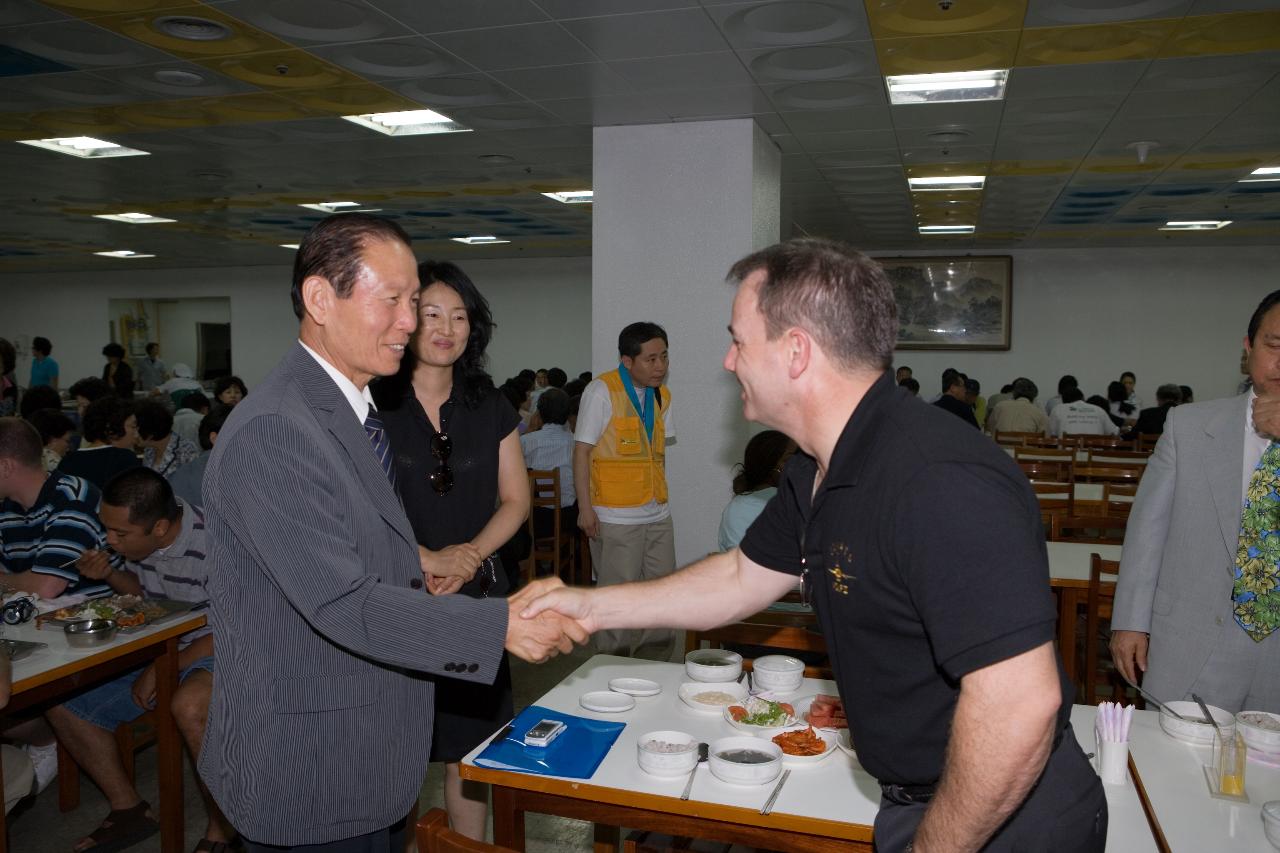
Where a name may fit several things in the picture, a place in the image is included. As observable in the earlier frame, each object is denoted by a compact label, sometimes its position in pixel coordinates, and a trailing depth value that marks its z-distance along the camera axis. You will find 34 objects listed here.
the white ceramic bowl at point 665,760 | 1.90
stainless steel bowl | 2.79
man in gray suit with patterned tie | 2.44
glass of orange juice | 1.82
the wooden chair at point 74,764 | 3.43
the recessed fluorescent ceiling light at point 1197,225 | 10.87
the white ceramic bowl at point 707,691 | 2.26
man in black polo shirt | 1.16
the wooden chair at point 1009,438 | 8.98
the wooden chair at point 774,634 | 2.75
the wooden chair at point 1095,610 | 3.36
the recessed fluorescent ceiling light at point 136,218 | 10.90
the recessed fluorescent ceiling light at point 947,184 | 8.41
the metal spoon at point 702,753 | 1.92
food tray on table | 2.95
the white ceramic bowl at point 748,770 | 1.85
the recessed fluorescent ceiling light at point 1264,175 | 7.92
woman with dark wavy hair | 2.49
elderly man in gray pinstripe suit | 1.53
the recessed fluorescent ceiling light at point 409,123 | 6.34
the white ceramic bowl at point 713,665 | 2.44
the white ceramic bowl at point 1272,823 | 1.61
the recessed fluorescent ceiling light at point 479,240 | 12.67
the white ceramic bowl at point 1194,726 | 2.07
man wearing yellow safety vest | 4.67
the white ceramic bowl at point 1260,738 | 1.97
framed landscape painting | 13.39
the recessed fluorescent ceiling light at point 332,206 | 9.83
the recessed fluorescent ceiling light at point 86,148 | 7.18
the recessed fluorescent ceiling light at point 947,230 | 11.50
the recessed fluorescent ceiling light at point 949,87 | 5.47
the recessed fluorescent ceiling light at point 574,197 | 9.28
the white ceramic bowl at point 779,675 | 2.39
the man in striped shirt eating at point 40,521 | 3.31
